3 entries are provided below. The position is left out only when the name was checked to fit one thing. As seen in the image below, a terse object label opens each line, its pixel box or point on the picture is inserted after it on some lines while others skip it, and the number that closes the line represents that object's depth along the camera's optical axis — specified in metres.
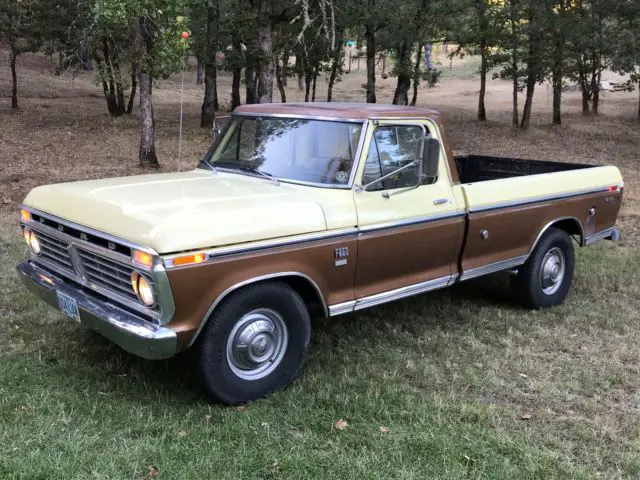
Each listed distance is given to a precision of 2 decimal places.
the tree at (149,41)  9.30
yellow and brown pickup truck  3.68
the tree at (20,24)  21.03
